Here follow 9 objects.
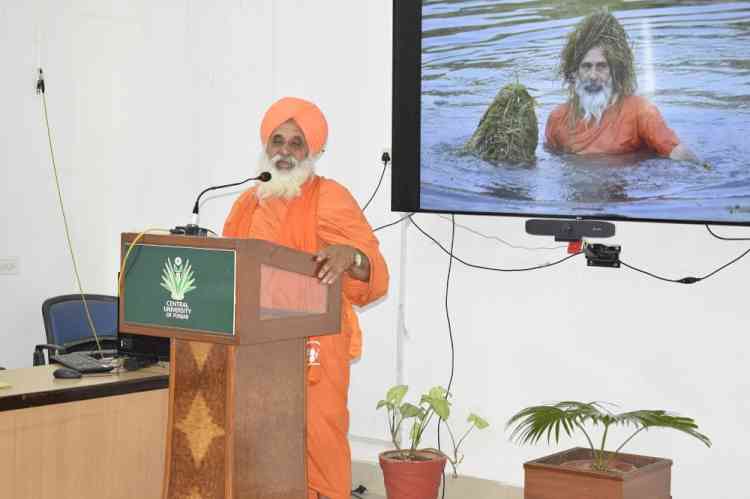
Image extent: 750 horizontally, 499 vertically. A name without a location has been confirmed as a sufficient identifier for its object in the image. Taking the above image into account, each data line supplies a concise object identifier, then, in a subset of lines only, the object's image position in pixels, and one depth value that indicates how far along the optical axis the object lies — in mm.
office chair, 5055
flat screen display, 3936
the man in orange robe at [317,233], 3338
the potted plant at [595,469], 3549
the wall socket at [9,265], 5410
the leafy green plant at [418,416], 4461
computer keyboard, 3641
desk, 3262
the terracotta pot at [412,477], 4379
